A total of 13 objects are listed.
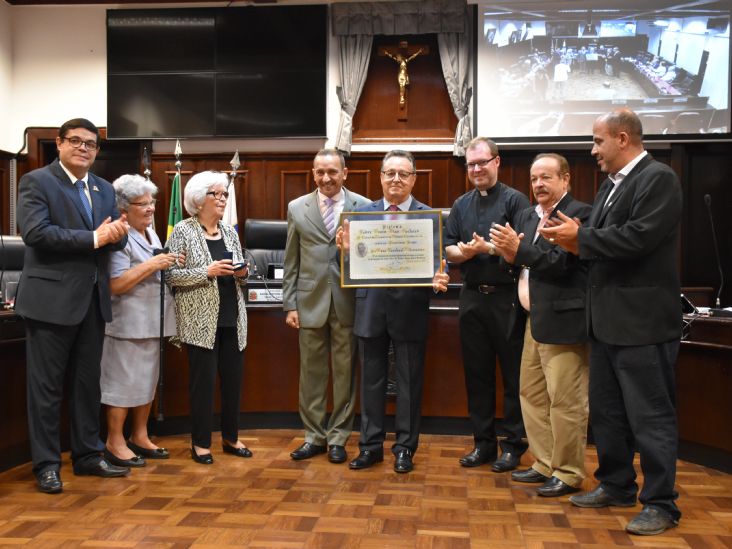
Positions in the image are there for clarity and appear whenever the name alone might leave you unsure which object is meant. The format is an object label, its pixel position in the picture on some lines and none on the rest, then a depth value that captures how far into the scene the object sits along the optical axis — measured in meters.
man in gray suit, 3.87
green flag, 7.49
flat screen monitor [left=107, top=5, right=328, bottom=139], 8.34
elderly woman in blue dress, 3.74
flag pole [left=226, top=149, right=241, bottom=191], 6.77
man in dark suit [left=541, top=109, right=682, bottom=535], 2.77
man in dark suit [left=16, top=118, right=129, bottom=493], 3.28
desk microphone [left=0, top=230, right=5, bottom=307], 3.87
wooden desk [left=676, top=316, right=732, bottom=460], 3.79
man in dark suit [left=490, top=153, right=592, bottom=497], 3.17
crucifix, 8.30
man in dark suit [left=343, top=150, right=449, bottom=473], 3.69
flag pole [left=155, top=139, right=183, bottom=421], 3.82
